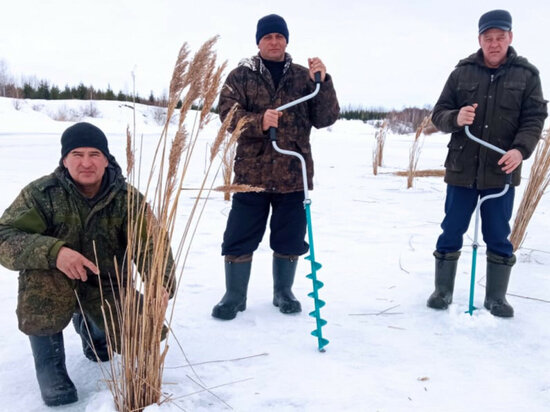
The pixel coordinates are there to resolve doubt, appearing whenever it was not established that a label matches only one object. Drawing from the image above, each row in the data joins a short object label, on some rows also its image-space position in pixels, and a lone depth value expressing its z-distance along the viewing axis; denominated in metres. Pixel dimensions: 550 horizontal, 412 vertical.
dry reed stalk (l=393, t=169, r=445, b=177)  8.38
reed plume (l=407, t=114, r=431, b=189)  6.20
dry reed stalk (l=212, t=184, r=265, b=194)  1.43
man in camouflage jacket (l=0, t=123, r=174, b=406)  1.56
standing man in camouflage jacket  2.38
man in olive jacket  2.28
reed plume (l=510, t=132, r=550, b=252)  3.14
